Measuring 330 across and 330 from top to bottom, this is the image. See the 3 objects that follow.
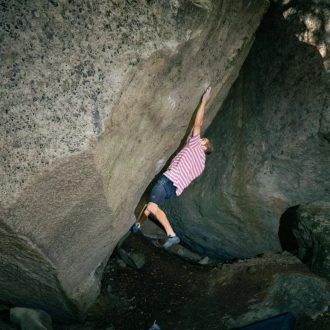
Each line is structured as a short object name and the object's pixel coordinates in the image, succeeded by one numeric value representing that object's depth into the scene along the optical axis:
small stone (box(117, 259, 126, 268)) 5.06
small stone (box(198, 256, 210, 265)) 5.44
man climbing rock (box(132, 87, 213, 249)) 4.29
